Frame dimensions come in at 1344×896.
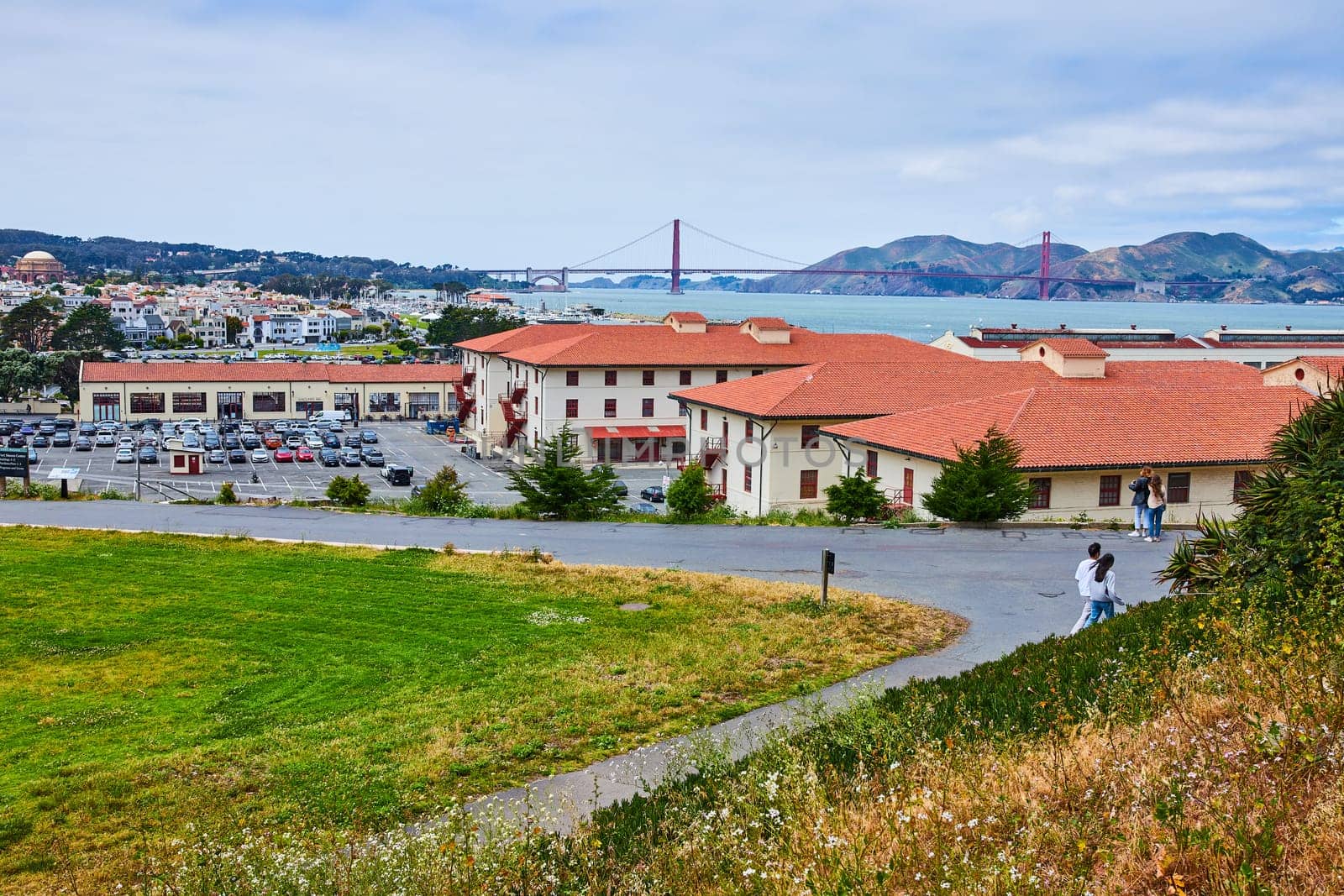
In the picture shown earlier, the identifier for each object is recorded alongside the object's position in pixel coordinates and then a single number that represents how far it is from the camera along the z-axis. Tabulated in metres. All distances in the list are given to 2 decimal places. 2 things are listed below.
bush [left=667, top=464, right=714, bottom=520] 30.11
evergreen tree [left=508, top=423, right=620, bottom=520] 27.53
